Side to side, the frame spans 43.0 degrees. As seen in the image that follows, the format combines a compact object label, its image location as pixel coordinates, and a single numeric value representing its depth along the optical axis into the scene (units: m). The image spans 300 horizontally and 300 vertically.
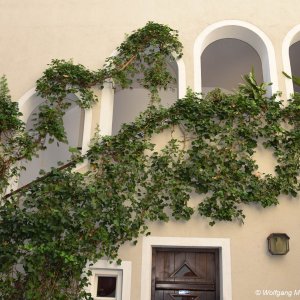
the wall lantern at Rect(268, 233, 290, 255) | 5.02
